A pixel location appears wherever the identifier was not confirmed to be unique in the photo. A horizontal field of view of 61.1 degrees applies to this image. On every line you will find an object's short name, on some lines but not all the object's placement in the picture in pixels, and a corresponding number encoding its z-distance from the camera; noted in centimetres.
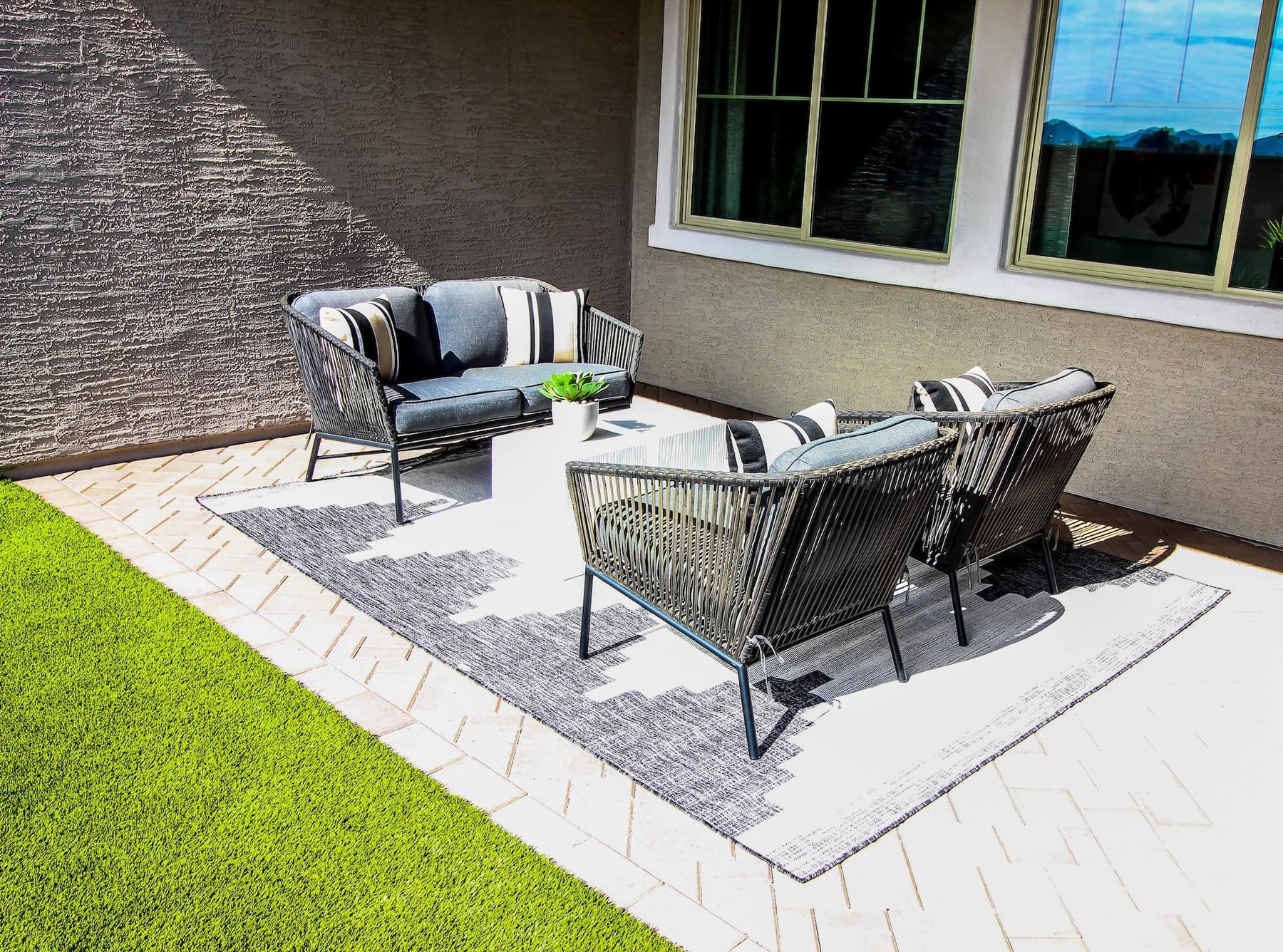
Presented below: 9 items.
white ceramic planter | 489
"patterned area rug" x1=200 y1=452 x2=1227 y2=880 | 316
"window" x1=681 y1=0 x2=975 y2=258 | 608
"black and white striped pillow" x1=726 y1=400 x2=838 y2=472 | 354
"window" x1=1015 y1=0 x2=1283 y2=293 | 500
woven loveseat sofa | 500
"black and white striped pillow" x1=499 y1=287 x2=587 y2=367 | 600
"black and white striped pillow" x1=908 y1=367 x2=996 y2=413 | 427
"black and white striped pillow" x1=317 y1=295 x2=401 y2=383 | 523
